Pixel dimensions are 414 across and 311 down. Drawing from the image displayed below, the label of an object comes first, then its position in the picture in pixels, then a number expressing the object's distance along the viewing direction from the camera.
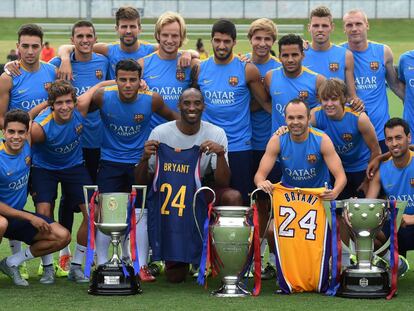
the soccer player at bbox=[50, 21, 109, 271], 8.54
